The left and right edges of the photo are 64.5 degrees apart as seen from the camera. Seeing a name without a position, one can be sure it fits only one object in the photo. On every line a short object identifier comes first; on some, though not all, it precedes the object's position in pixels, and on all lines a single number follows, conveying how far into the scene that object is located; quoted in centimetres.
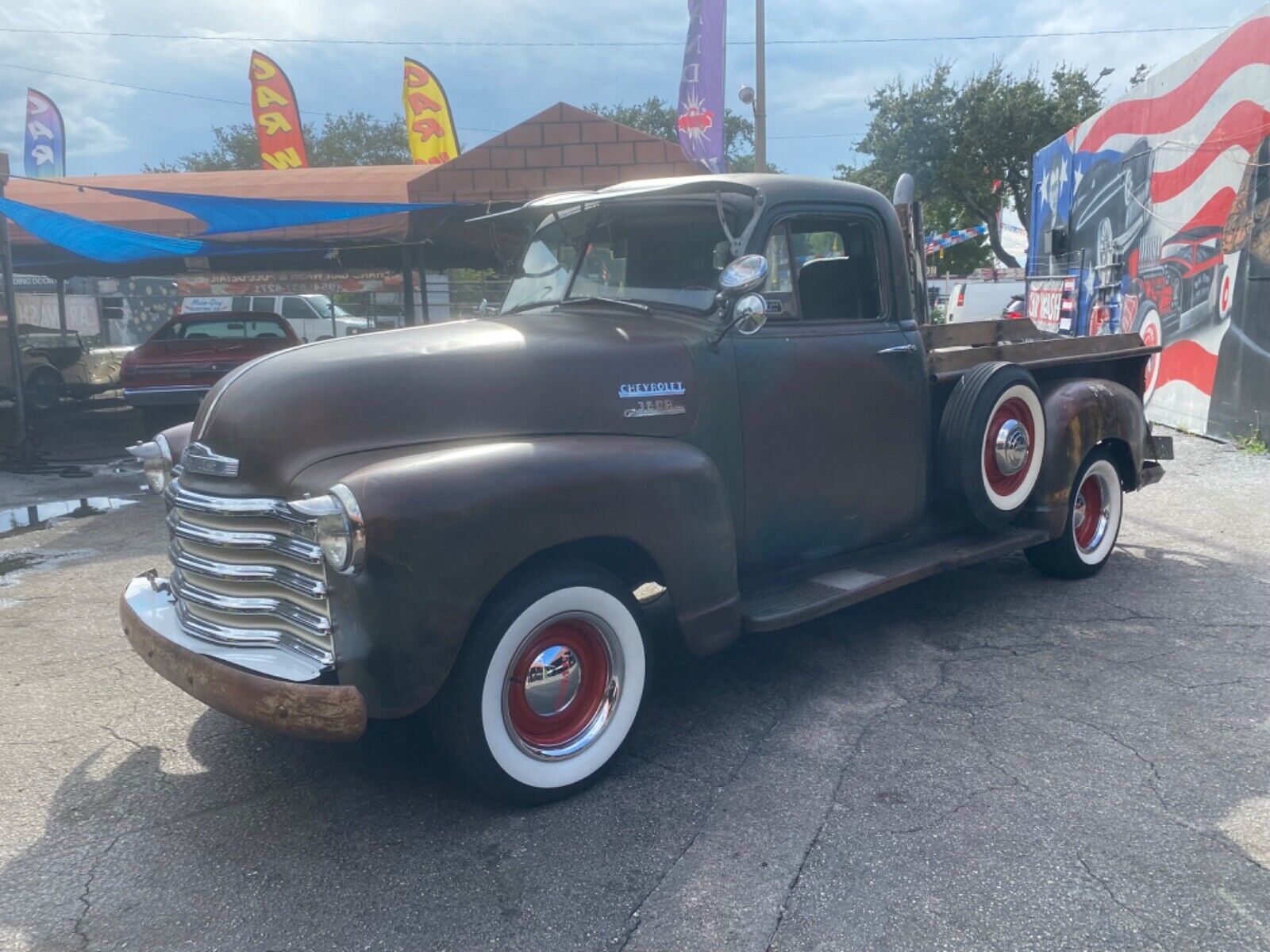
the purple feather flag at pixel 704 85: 1266
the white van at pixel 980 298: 2278
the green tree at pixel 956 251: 3969
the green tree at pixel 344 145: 4544
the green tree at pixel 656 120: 5075
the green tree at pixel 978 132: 3103
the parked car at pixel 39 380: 1557
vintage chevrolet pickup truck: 293
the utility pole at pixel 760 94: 1722
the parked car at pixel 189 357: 1247
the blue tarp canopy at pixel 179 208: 898
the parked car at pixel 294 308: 2134
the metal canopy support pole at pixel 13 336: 1059
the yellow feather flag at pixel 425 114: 2481
